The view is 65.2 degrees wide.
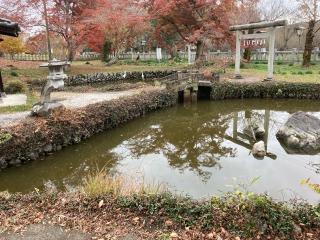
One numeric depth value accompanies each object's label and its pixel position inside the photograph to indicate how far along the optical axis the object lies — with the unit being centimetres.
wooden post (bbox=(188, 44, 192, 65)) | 2167
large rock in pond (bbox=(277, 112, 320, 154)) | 755
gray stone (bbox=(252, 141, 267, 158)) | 721
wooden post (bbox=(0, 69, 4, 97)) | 1128
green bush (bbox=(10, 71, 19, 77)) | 1614
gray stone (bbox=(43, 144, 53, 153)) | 723
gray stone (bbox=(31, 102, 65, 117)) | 773
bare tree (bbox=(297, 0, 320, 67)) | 1881
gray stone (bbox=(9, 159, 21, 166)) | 654
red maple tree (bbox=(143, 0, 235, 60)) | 1788
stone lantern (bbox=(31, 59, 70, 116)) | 708
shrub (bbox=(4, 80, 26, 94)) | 1248
